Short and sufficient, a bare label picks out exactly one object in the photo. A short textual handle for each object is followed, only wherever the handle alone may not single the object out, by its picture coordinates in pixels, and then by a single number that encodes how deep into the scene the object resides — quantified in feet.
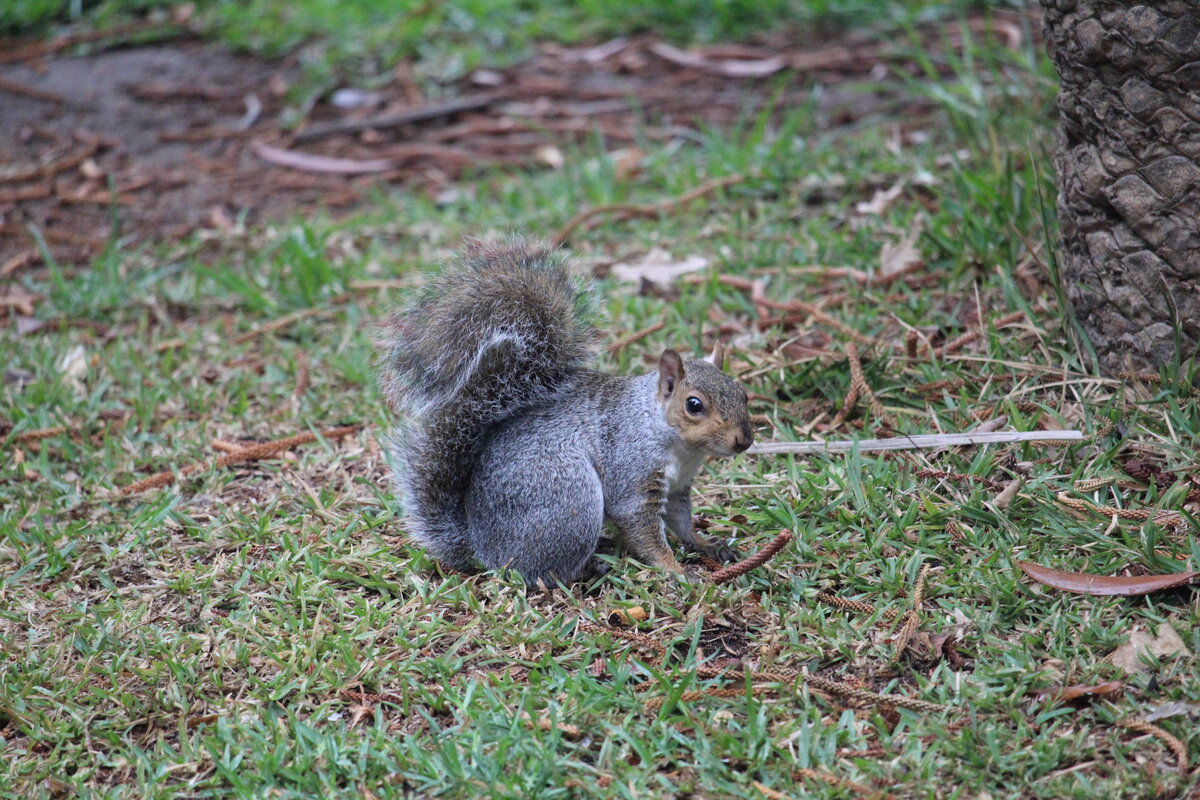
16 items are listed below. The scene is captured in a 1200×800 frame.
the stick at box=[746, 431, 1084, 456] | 20.01
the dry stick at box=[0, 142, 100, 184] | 36.11
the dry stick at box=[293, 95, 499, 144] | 38.83
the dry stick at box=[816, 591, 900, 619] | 17.24
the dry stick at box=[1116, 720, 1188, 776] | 13.94
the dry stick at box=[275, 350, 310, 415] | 25.46
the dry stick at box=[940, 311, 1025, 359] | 23.12
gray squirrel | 18.17
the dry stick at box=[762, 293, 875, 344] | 23.86
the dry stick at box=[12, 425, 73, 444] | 24.47
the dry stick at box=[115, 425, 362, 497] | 22.72
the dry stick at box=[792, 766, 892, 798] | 14.03
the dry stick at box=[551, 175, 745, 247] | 31.14
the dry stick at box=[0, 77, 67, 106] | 39.88
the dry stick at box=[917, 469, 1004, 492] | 19.44
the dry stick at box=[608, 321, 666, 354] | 25.20
